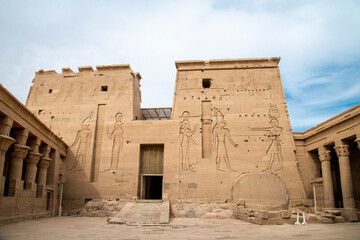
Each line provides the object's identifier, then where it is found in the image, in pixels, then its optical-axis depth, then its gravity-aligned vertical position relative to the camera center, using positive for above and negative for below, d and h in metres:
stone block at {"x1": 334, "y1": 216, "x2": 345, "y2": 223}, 12.50 -1.54
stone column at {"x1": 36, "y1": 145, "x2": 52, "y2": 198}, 15.42 +0.78
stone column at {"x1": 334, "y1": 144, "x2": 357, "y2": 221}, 13.59 -0.02
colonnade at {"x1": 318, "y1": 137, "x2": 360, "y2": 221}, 14.09 +0.41
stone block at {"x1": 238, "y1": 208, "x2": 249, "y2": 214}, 13.71 -1.33
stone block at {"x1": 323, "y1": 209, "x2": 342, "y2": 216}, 12.83 -1.27
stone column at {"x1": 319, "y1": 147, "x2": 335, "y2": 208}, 15.63 +0.35
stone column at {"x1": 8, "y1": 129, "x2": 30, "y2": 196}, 12.40 +0.92
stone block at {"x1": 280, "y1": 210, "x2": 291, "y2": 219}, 11.70 -1.24
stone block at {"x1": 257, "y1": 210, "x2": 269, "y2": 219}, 11.38 -1.23
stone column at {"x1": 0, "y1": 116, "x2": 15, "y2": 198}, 11.00 +1.56
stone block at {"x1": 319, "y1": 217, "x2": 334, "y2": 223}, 12.07 -1.51
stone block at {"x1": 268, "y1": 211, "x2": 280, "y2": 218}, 11.68 -1.27
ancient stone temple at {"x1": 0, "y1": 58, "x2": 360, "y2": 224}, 16.55 +2.31
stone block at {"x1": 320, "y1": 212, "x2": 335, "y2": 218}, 12.27 -1.34
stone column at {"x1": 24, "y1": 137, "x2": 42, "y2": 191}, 14.11 +0.95
